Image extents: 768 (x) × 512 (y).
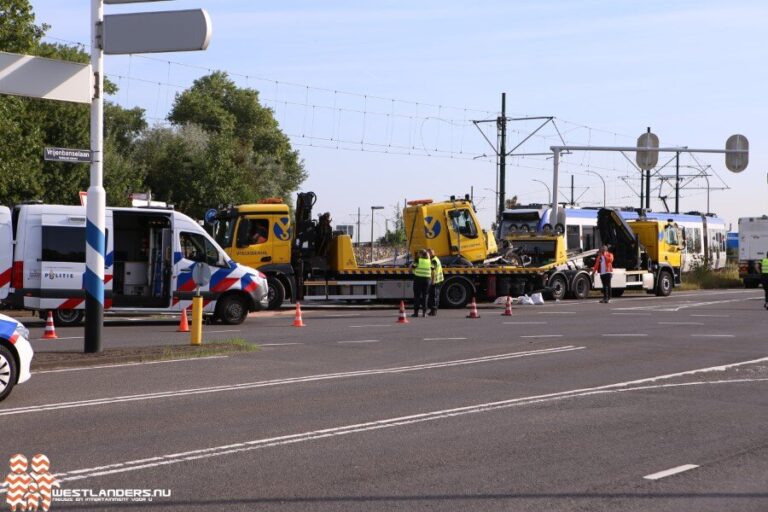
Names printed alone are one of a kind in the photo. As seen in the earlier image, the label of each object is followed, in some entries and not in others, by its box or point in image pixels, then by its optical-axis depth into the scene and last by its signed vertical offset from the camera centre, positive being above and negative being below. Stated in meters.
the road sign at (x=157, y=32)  14.16 +3.11
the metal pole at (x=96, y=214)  14.45 +0.61
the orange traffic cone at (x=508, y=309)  26.44 -1.19
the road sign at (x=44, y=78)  13.96 +2.42
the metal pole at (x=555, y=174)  39.50 +3.50
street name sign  14.10 +1.39
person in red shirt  33.53 -0.29
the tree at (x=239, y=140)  66.19 +9.54
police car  10.79 -1.04
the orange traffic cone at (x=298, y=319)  22.28 -1.28
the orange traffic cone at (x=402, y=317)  23.61 -1.29
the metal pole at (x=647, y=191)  57.00 +3.96
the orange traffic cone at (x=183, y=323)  20.66 -1.28
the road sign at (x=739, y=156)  36.47 +3.80
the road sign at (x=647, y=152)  36.56 +3.93
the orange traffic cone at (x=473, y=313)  25.20 -1.24
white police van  21.30 -0.17
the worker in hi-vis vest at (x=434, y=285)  26.75 -0.61
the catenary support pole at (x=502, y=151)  46.09 +4.91
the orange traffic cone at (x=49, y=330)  18.95 -1.34
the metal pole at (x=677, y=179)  69.40 +5.69
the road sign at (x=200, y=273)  17.08 -0.25
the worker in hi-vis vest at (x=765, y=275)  29.94 -0.29
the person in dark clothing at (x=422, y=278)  25.81 -0.42
